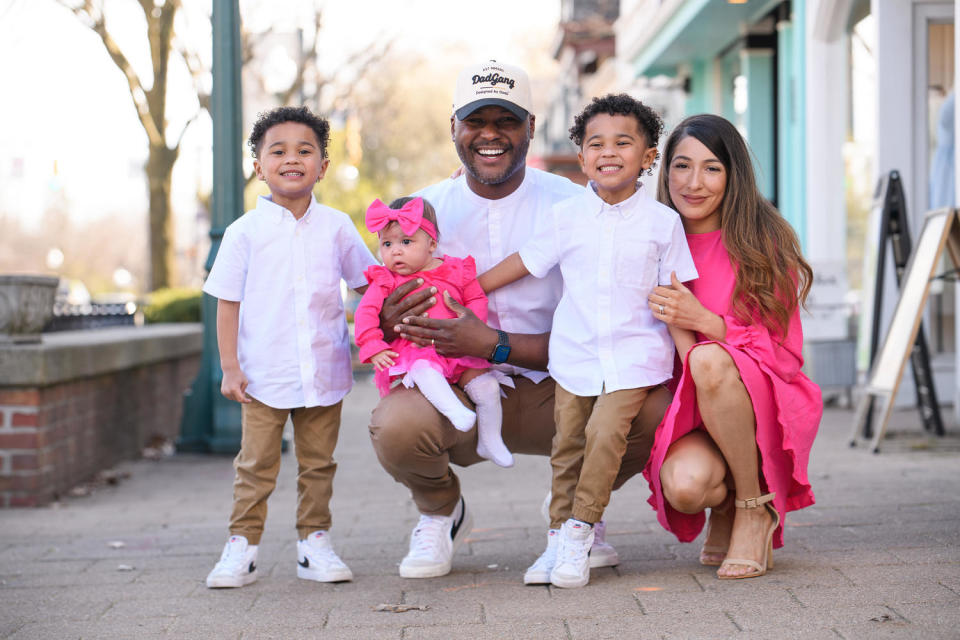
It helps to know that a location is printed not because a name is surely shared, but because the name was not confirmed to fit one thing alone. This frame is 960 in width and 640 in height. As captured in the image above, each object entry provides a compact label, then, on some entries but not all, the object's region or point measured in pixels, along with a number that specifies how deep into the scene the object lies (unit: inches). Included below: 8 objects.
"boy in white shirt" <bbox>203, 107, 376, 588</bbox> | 159.9
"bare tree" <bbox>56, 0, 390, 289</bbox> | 590.9
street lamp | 298.7
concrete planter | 226.8
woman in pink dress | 145.4
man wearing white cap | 157.6
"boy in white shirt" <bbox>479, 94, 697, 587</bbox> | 149.3
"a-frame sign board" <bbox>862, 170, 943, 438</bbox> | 265.1
